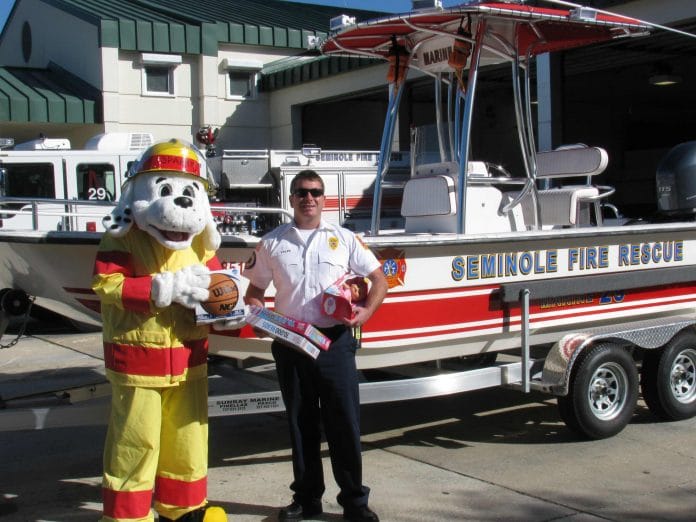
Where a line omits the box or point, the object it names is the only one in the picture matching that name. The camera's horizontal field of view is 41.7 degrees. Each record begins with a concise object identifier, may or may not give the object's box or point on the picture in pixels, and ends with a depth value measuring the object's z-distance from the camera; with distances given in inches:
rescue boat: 232.5
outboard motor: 319.6
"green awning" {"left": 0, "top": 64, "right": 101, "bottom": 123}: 754.2
